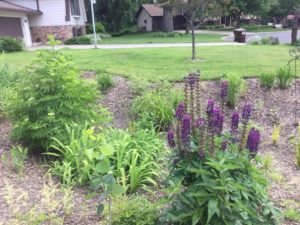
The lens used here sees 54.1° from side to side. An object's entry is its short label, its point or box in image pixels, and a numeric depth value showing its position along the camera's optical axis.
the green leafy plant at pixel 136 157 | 2.85
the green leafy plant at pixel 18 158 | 3.07
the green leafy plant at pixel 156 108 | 4.27
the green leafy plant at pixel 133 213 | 2.26
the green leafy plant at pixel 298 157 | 3.43
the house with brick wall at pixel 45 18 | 19.55
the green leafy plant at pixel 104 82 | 5.19
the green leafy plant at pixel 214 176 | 1.92
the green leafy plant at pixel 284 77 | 5.13
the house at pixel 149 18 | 34.19
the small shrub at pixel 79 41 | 18.15
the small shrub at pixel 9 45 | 13.16
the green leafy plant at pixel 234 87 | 4.76
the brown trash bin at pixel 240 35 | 16.67
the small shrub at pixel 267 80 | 5.15
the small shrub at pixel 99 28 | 25.49
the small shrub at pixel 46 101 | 3.41
